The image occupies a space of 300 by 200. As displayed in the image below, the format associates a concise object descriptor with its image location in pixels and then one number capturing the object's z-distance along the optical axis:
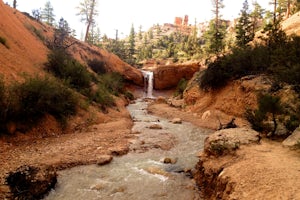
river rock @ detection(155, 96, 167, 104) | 27.36
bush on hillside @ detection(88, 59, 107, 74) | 30.86
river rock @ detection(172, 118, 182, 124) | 16.60
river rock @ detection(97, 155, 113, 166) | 8.78
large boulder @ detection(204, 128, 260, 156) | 7.53
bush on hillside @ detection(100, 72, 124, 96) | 25.39
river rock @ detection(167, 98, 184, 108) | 23.62
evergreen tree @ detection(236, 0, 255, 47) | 29.05
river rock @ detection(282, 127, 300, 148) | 7.45
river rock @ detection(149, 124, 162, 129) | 14.74
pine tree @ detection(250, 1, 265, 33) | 45.31
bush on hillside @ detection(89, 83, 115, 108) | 17.34
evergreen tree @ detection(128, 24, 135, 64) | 56.39
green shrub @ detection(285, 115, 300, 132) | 8.41
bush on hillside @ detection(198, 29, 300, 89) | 11.73
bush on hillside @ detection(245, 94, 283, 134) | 9.02
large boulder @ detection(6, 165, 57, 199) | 6.20
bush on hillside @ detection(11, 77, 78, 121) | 10.14
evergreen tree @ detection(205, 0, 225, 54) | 40.53
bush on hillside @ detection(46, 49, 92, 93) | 16.80
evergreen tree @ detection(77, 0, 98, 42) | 40.64
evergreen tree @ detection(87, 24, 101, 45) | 59.24
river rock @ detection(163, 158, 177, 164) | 9.28
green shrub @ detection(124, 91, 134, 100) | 30.66
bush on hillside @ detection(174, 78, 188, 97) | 31.29
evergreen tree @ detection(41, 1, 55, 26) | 59.19
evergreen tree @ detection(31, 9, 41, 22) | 31.53
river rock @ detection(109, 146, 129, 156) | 9.93
